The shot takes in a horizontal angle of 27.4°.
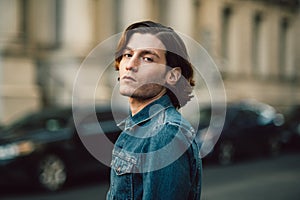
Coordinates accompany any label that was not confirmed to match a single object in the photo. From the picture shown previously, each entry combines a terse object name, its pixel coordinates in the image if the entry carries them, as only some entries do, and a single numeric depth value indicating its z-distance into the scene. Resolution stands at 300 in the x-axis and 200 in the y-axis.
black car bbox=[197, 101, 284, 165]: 15.24
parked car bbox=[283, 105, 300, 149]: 19.59
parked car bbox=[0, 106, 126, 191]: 10.23
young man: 1.93
